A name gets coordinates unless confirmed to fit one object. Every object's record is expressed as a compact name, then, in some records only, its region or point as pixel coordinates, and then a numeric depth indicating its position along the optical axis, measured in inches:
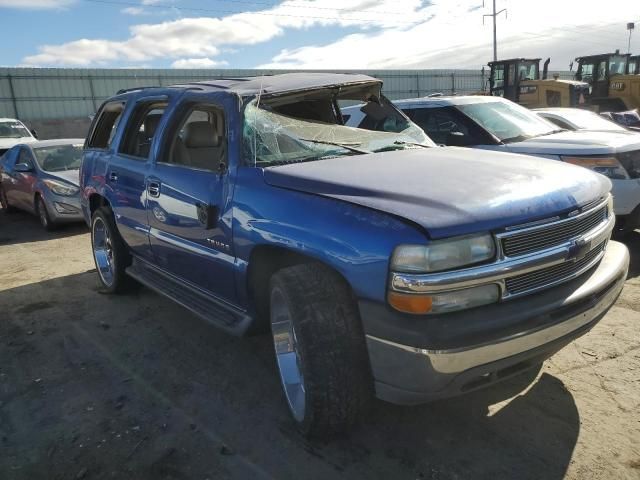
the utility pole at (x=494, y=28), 1798.7
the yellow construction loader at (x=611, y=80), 621.6
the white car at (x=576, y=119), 332.5
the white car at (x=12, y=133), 620.9
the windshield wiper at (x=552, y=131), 259.6
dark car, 333.7
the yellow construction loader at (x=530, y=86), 570.3
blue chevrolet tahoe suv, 87.6
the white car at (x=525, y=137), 213.9
